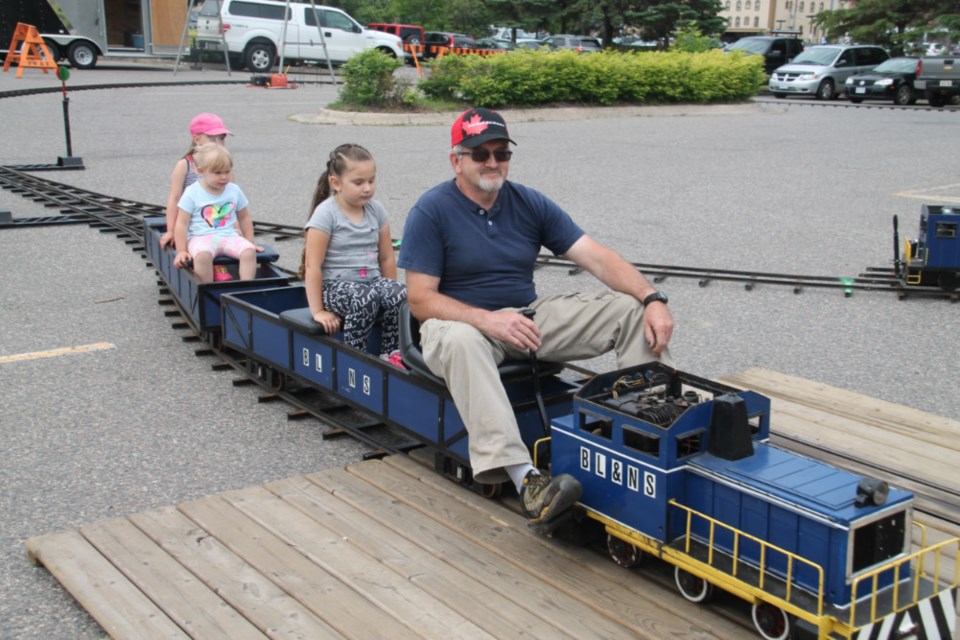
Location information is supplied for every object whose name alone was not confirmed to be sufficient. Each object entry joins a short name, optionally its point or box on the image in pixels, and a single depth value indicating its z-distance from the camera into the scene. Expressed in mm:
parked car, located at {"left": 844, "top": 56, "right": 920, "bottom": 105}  30641
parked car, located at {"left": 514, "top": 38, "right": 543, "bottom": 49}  45094
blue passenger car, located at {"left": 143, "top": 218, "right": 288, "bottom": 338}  6879
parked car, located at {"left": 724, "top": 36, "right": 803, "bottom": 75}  37312
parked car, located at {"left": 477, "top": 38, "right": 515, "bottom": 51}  46156
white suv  34312
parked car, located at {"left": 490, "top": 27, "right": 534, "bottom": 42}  55906
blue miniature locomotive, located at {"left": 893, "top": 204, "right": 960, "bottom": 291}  8570
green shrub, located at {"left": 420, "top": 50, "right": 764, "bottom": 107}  23375
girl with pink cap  7543
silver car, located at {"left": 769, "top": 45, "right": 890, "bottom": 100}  32031
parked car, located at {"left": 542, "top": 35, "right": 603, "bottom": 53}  43125
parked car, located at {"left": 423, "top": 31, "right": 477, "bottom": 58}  43088
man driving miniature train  4184
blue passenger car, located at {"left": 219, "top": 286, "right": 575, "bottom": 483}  4605
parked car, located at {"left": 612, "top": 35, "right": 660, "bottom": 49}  45062
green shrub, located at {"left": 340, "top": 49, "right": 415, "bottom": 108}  22016
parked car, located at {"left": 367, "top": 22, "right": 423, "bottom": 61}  43125
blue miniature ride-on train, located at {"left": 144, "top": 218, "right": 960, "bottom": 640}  3191
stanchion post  15508
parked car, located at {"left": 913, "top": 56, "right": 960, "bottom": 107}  29281
